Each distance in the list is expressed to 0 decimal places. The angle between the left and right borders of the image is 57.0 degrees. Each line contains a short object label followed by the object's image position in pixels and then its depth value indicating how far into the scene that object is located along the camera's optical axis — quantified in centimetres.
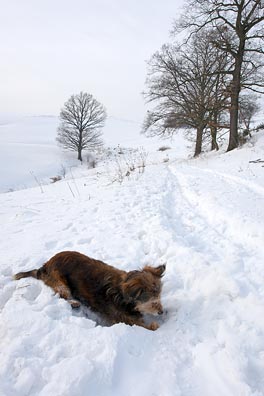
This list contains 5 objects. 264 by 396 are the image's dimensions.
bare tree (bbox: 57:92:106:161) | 3722
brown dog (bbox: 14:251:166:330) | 280
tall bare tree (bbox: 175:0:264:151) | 1413
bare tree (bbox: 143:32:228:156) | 1962
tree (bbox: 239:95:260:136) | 2014
